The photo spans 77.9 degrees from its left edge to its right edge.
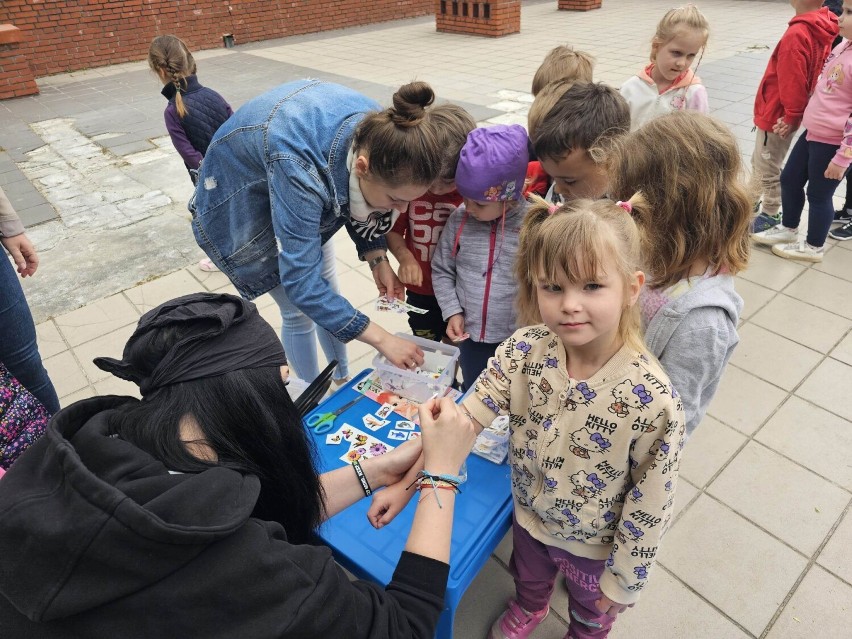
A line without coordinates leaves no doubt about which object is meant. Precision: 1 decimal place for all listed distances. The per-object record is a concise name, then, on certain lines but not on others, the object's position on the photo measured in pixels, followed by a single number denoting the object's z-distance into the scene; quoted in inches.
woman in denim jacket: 61.7
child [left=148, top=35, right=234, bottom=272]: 135.6
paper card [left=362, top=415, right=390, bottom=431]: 70.0
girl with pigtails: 43.4
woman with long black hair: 28.1
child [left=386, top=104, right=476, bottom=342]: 72.6
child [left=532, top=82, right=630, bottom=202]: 64.4
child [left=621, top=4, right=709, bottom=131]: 106.4
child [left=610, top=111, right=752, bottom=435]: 49.0
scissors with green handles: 69.6
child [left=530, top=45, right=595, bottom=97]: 89.0
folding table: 54.0
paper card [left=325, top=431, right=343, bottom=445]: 67.7
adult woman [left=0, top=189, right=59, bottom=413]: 72.4
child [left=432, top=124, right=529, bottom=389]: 64.4
